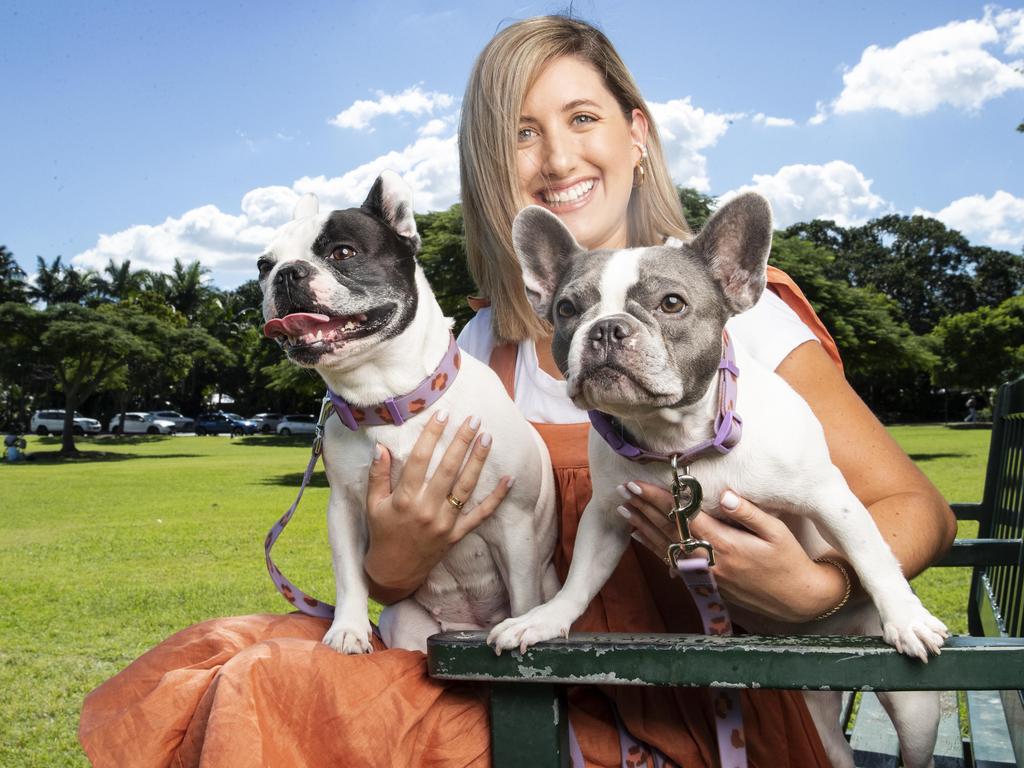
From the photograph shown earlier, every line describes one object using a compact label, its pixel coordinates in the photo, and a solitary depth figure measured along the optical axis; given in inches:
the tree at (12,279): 2069.4
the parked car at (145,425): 2057.1
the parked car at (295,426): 1943.9
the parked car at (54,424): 1932.8
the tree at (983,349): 1553.9
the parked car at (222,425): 2073.1
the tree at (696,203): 801.9
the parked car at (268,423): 2097.7
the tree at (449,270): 703.7
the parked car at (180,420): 2114.2
